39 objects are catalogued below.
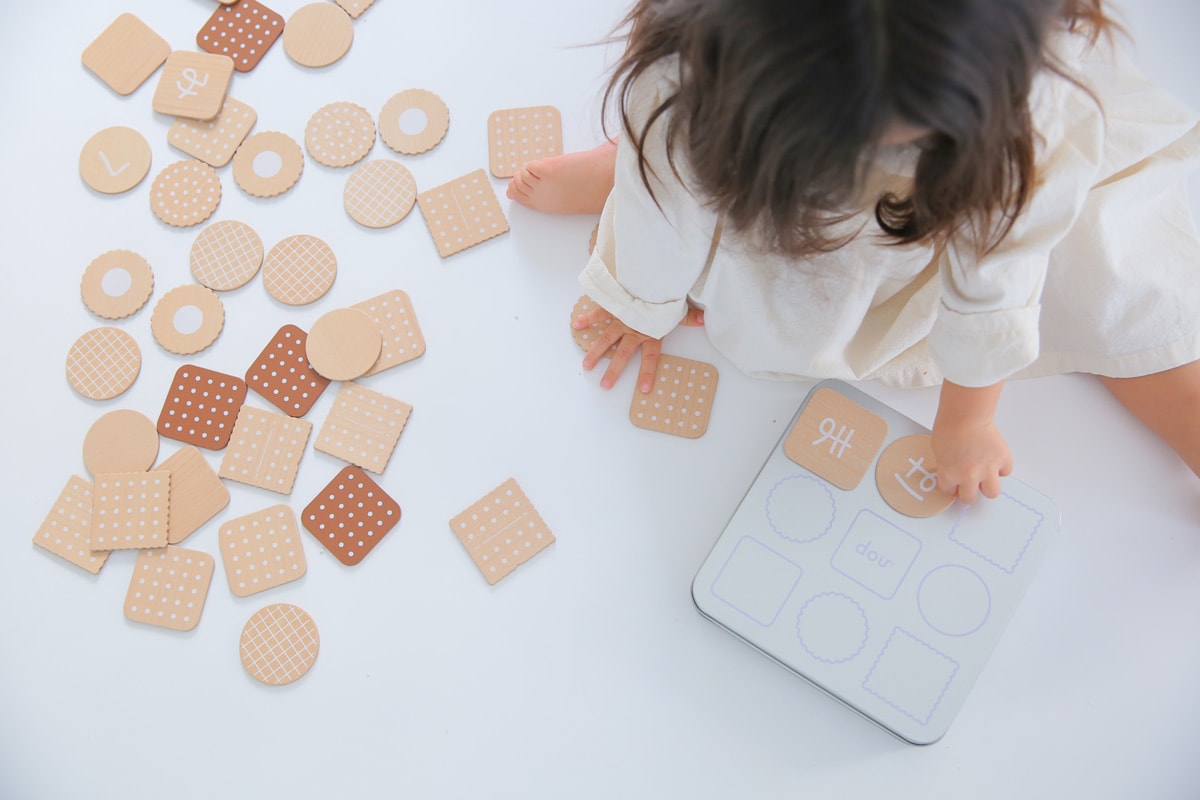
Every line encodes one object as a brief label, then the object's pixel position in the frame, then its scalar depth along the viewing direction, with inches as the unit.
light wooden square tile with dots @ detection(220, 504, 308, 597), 32.5
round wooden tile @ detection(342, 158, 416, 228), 35.6
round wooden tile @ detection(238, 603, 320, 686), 31.6
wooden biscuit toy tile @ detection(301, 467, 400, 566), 32.7
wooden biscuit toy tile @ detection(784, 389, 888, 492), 31.9
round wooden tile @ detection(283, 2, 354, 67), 37.5
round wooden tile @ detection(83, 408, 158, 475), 33.7
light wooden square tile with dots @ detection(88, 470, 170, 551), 32.7
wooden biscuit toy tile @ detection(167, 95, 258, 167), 36.7
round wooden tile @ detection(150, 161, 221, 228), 36.0
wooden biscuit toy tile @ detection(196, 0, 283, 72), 37.6
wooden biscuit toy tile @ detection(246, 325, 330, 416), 33.9
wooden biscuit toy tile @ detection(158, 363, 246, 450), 33.8
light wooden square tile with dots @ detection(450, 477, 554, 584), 32.3
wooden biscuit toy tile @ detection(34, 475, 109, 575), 32.9
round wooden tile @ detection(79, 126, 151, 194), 36.5
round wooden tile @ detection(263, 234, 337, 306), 34.9
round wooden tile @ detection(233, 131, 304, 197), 36.1
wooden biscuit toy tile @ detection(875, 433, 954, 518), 31.3
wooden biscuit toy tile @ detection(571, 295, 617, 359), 34.2
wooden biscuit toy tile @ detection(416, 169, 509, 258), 35.3
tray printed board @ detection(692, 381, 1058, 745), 30.2
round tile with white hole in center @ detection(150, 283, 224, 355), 34.7
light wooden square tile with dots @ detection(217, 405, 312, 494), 33.4
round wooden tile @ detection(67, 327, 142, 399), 34.4
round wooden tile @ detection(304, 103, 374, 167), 36.3
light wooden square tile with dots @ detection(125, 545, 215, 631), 32.4
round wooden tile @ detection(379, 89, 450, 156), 36.4
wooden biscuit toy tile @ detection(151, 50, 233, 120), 36.9
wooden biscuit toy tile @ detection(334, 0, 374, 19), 38.1
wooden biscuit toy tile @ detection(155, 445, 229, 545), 33.1
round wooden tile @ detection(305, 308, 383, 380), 33.9
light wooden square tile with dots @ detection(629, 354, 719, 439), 33.5
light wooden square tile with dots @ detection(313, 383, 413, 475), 33.3
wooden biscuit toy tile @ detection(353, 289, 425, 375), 34.3
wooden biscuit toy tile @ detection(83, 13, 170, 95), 37.7
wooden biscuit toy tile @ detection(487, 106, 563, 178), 36.1
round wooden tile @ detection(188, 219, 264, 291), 35.2
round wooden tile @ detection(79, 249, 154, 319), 35.2
